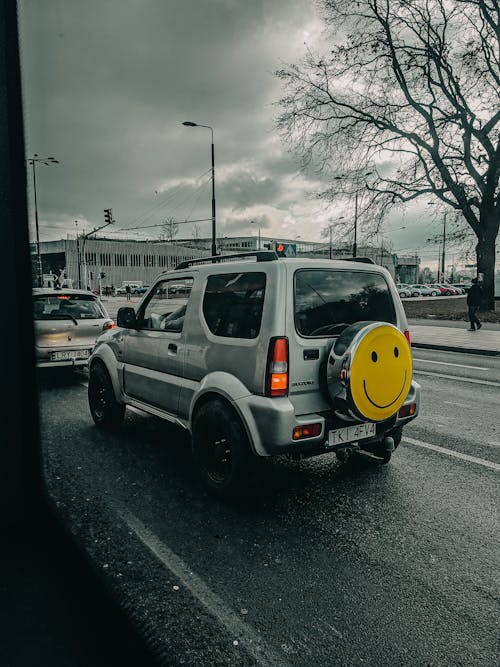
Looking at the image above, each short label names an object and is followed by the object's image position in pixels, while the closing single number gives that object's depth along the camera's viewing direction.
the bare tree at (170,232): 90.56
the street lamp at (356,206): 22.69
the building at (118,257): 84.38
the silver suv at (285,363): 3.42
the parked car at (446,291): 68.11
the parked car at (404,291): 60.97
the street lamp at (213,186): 23.61
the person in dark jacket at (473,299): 17.23
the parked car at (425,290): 66.12
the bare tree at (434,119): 20.84
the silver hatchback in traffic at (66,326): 8.26
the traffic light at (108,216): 32.31
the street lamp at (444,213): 23.77
